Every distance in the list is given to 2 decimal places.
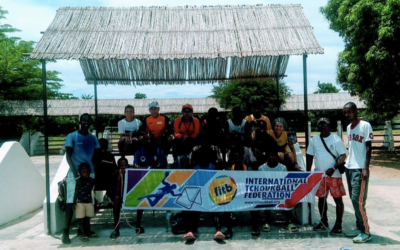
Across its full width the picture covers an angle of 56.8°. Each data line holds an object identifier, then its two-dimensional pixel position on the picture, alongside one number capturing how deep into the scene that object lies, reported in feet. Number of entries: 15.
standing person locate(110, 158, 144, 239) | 21.48
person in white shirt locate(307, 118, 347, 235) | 20.30
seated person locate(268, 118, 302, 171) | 22.39
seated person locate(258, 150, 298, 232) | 21.20
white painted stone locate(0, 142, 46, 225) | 25.09
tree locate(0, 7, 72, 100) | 85.56
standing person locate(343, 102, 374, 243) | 19.24
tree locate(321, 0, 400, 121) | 46.01
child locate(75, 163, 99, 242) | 20.76
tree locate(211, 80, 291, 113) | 87.25
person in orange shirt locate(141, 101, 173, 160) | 24.86
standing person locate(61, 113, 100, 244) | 20.80
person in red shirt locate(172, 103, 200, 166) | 23.91
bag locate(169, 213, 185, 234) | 21.16
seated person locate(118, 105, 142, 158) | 24.11
